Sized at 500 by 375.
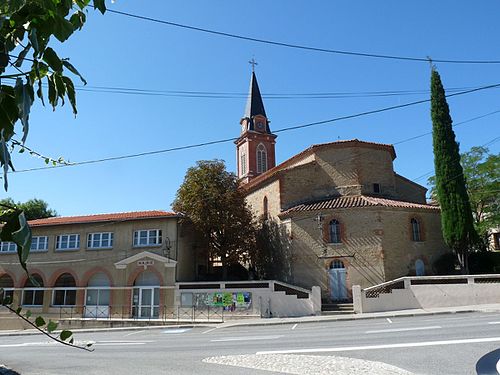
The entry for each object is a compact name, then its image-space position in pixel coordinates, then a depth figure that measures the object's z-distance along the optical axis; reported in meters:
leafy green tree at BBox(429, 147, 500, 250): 33.88
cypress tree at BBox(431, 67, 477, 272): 27.77
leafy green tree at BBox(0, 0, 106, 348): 1.44
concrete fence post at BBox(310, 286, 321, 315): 25.97
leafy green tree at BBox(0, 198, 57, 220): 52.88
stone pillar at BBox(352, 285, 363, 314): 25.23
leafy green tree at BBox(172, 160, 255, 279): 30.19
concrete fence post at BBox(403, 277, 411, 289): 26.17
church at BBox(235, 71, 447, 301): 28.14
